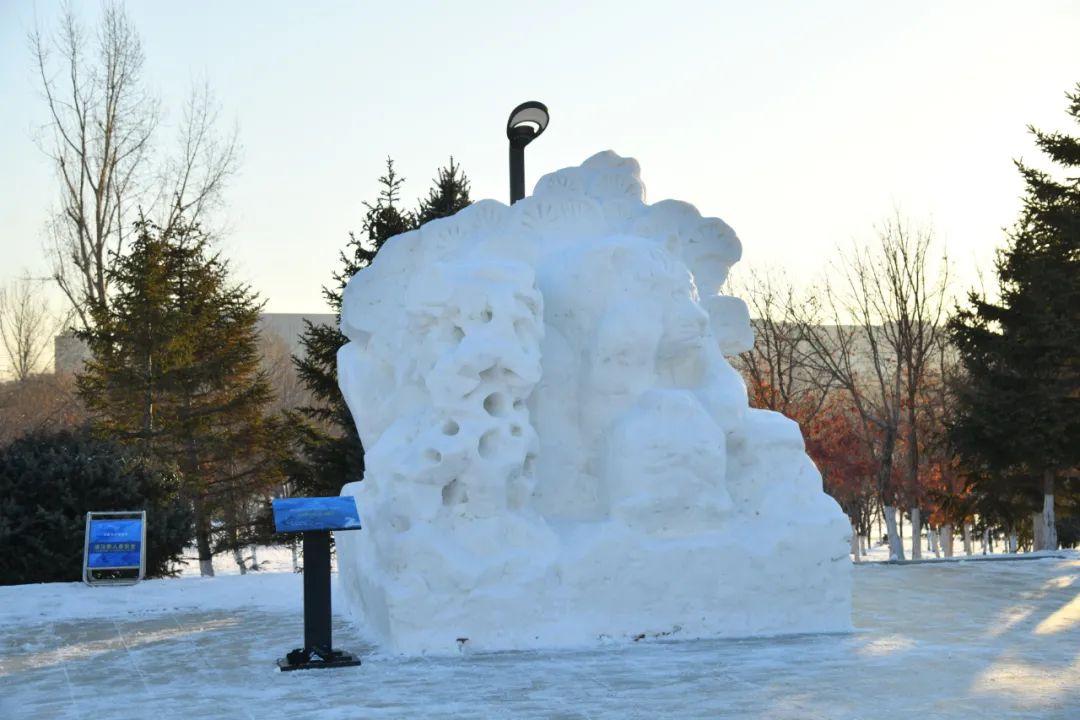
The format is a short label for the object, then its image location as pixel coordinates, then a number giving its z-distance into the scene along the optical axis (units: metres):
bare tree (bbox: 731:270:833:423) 27.64
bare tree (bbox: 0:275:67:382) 41.38
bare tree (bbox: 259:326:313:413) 45.56
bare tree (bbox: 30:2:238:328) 25.48
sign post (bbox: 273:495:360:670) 7.35
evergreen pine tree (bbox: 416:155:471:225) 19.52
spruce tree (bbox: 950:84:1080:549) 19.52
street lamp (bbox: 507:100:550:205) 10.53
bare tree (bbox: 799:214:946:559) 24.23
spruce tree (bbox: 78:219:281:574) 22.03
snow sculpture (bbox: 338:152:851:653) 7.93
